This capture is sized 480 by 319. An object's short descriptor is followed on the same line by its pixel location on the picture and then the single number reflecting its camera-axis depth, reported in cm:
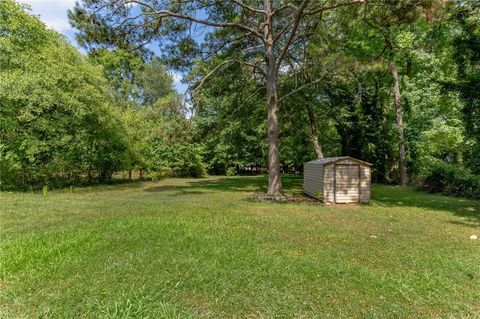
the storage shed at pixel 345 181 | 933
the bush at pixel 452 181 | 1054
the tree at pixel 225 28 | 823
